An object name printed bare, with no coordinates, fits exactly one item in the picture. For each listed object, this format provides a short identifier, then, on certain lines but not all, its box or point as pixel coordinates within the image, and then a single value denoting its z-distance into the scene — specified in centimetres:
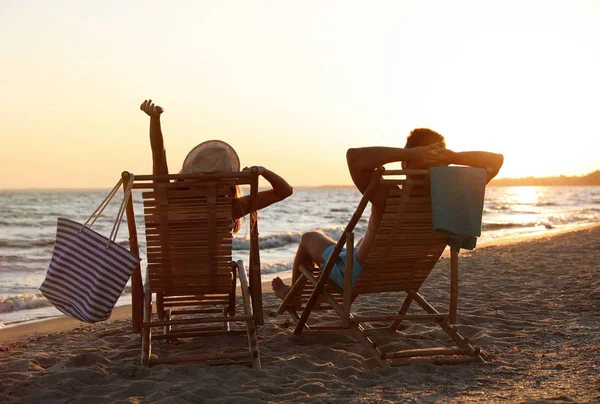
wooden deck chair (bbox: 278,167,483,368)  356
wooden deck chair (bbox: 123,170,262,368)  360
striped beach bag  332
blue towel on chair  343
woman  373
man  341
